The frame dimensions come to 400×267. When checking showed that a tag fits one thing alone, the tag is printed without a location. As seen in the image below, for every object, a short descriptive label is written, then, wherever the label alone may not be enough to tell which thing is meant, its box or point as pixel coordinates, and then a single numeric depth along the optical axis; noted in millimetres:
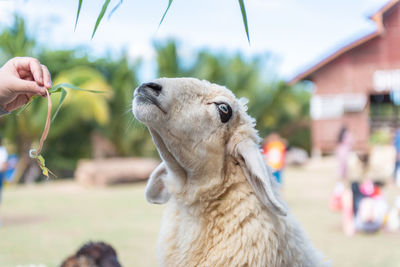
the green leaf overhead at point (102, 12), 1507
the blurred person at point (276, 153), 9473
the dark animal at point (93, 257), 2438
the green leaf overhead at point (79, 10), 1516
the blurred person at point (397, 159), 12891
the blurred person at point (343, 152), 13734
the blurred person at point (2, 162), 7296
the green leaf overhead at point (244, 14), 1438
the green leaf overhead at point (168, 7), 1496
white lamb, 2018
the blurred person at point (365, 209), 6656
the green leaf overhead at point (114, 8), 1504
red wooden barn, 18125
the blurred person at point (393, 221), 6957
